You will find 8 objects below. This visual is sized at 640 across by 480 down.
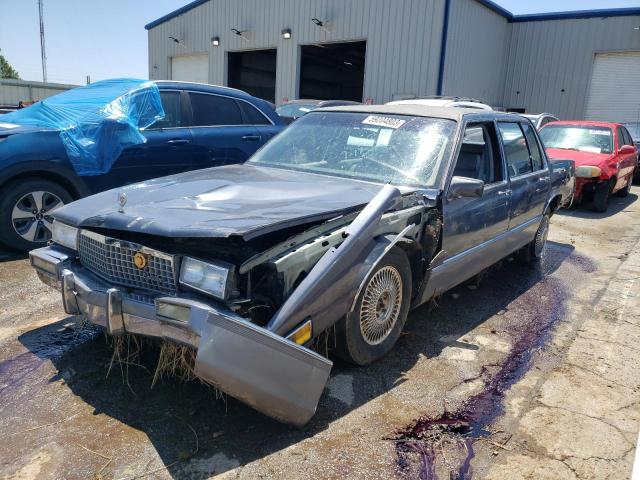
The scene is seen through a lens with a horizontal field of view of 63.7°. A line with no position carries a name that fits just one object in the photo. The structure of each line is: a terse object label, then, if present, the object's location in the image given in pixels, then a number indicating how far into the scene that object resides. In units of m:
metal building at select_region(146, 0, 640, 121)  15.32
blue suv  4.99
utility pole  35.75
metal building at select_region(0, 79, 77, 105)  21.12
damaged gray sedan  2.39
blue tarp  5.31
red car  9.45
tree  64.56
